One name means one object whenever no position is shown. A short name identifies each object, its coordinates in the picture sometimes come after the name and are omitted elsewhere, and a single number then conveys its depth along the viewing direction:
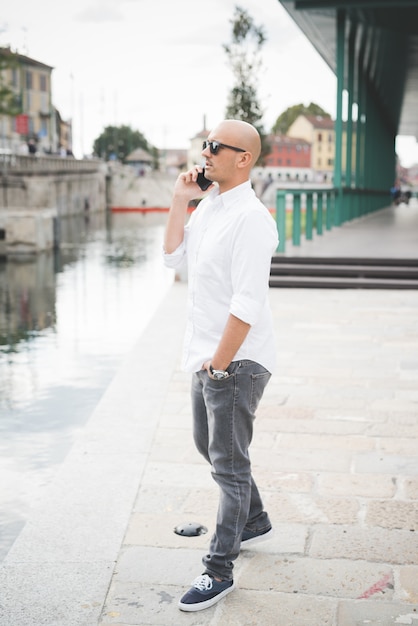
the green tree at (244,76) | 33.97
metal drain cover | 3.82
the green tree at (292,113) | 127.20
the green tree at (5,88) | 25.97
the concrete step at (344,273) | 12.00
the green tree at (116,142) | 122.50
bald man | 2.99
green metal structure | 17.47
